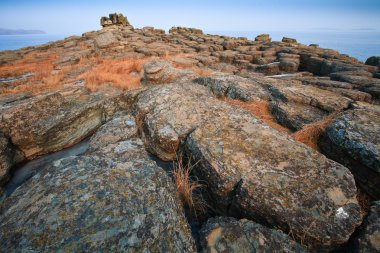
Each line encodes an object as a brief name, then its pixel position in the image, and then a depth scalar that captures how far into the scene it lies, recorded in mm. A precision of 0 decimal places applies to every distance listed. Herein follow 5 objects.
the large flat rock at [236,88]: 5273
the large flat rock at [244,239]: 2016
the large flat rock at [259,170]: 2211
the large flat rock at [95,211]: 1670
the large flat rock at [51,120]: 4156
